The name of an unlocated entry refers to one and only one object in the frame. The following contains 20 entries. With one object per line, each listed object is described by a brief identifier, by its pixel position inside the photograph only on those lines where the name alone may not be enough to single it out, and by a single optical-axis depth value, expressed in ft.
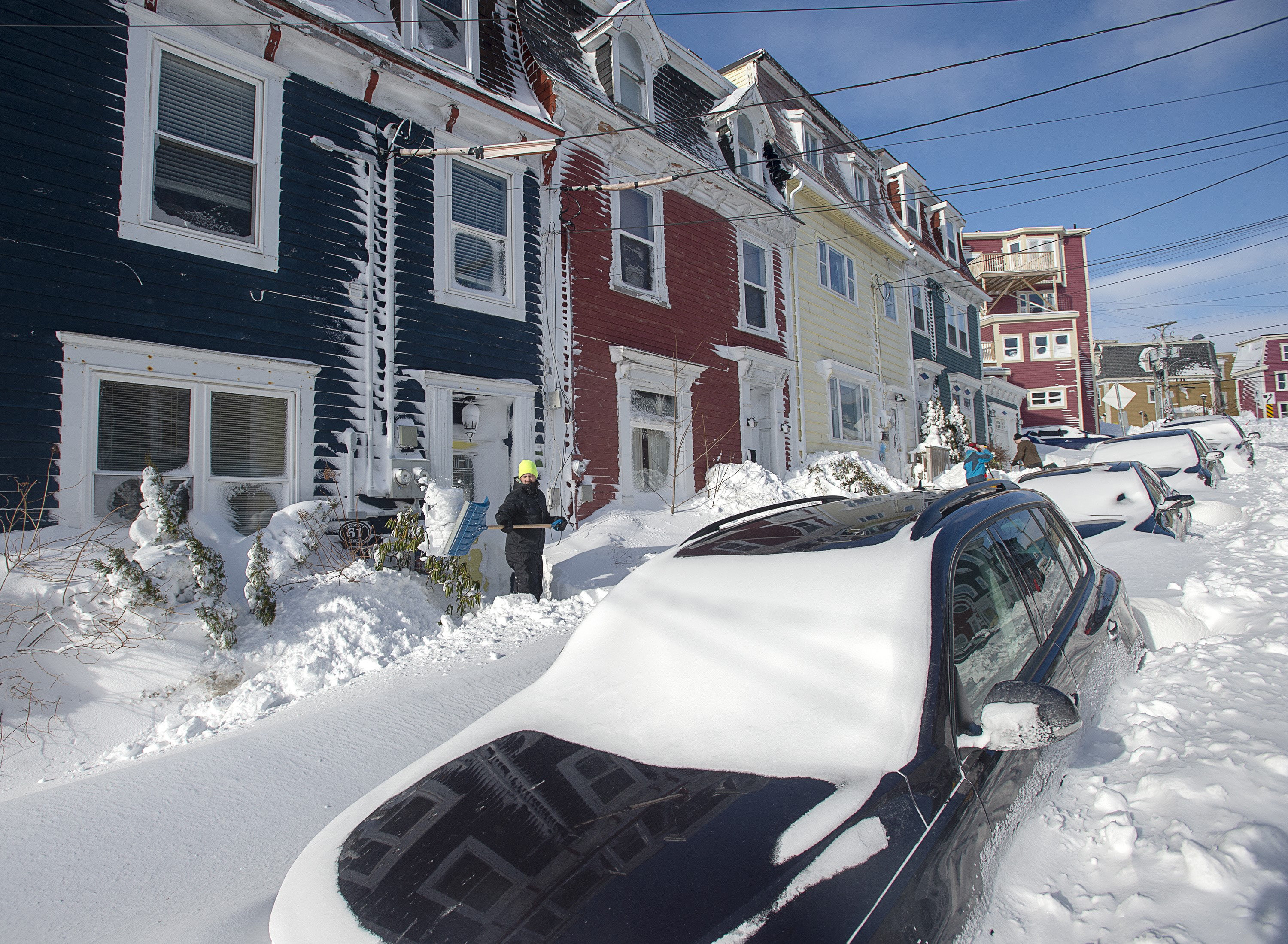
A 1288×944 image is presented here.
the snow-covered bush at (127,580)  16.49
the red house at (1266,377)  177.47
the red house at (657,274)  33.86
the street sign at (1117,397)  99.86
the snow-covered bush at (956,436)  62.23
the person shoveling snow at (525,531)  22.81
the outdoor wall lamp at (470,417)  30.04
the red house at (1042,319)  118.52
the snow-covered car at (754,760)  4.92
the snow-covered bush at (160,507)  18.10
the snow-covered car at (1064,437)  86.74
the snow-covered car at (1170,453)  37.52
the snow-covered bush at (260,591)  18.26
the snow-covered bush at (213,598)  17.12
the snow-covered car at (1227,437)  53.16
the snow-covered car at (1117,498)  23.39
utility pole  128.47
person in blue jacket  39.83
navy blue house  20.07
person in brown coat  43.70
